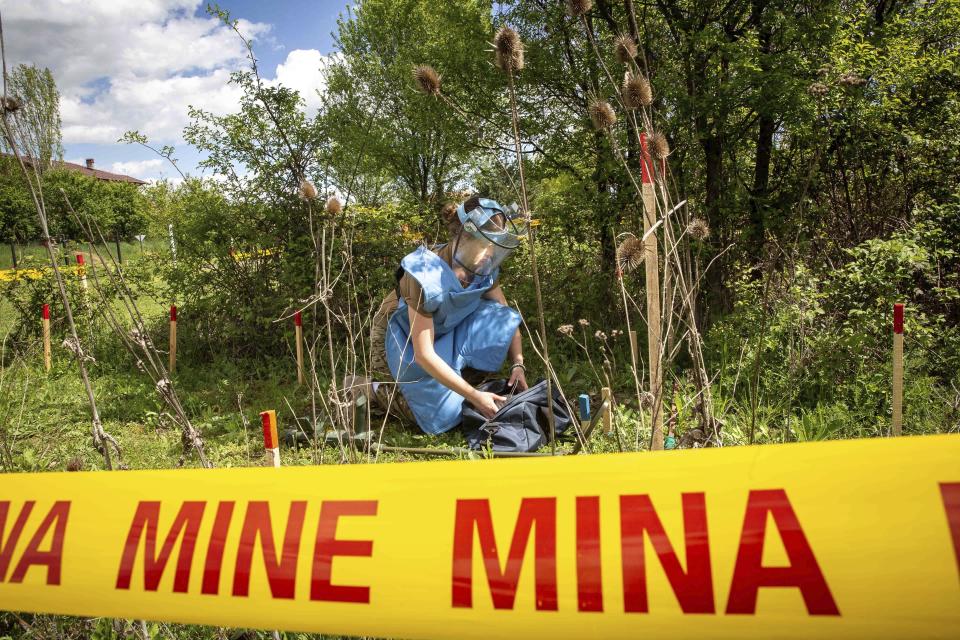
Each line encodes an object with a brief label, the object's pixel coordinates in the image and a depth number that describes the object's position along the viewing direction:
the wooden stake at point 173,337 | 5.27
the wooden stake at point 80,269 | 5.89
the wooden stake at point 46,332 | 5.48
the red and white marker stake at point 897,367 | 2.34
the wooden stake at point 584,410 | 2.96
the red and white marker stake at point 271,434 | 1.67
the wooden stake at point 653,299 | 1.76
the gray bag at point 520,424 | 3.26
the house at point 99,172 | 56.66
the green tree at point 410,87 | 6.07
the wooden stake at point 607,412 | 2.30
